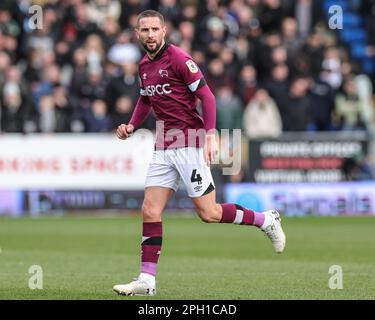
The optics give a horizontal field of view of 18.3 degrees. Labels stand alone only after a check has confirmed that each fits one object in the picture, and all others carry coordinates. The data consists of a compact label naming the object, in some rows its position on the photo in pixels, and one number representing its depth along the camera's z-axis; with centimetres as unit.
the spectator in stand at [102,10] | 2533
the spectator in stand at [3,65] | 2322
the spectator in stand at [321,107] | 2370
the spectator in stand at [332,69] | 2447
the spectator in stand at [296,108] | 2316
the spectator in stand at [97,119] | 2266
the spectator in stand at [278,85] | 2339
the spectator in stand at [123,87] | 2306
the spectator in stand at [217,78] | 2322
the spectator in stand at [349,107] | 2364
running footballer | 1053
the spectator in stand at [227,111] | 2277
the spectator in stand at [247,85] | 2358
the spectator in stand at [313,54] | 2462
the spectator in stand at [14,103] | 2248
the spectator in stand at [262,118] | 2266
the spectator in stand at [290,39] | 2455
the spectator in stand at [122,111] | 2261
